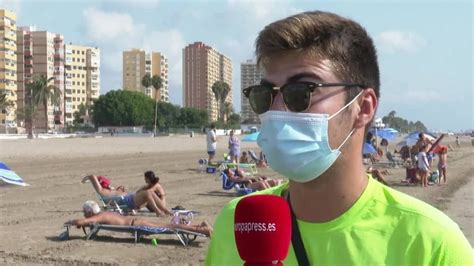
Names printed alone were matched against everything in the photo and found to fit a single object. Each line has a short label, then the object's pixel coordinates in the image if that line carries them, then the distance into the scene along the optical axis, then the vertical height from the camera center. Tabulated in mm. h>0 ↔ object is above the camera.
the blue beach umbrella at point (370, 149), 21375 -784
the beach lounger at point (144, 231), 9766 -1663
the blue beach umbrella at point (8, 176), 14438 -1191
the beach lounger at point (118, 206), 12656 -1645
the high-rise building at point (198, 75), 194375 +15891
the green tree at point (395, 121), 157088 +1742
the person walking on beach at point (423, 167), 19578 -1245
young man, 1986 -29
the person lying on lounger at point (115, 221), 9859 -1546
